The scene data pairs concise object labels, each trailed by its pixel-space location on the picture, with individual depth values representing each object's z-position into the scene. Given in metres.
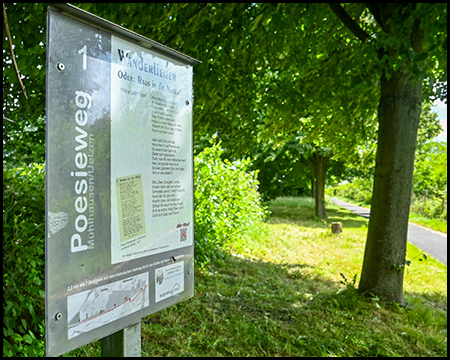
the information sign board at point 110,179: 1.37
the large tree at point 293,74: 4.04
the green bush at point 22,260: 2.53
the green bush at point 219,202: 5.06
